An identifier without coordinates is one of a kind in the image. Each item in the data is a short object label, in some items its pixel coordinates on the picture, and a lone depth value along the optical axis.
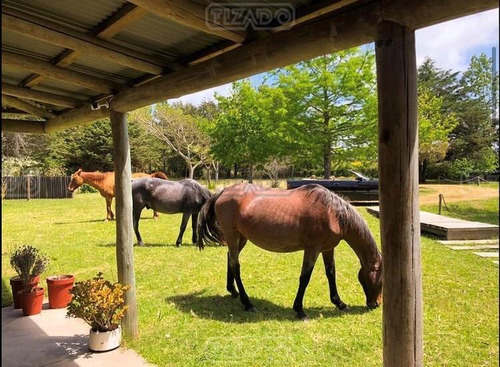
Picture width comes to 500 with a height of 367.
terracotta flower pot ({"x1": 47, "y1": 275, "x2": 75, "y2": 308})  4.30
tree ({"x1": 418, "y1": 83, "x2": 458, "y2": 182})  16.17
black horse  8.08
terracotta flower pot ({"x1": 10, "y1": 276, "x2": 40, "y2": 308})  4.24
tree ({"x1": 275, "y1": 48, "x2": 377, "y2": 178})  15.20
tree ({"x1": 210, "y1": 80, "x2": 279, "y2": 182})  17.19
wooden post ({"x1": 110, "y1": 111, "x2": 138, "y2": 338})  3.57
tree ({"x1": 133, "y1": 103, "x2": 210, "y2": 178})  24.61
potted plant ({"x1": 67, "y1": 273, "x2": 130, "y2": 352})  3.20
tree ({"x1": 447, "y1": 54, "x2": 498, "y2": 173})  26.39
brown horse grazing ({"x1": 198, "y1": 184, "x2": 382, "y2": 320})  3.99
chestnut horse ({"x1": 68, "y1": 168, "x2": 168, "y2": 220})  11.16
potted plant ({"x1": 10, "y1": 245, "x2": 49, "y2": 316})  4.09
